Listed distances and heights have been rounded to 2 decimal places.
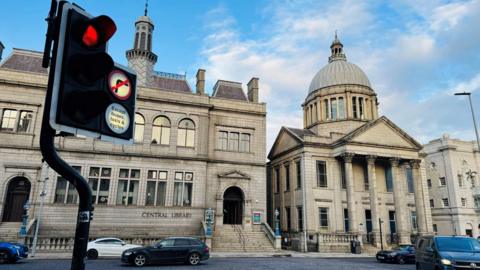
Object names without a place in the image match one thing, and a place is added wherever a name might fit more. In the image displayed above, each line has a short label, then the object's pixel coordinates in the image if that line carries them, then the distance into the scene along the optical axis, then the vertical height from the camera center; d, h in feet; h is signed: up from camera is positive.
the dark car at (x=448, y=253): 39.86 -3.91
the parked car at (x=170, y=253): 66.23 -6.91
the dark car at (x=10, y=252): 66.18 -7.10
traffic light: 8.59 +3.56
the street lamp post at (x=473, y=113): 91.65 +28.35
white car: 78.74 -6.90
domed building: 130.00 +12.76
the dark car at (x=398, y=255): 89.35 -9.08
